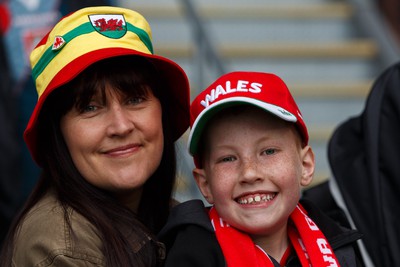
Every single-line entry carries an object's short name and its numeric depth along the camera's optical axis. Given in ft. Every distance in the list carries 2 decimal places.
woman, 14.79
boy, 14.33
